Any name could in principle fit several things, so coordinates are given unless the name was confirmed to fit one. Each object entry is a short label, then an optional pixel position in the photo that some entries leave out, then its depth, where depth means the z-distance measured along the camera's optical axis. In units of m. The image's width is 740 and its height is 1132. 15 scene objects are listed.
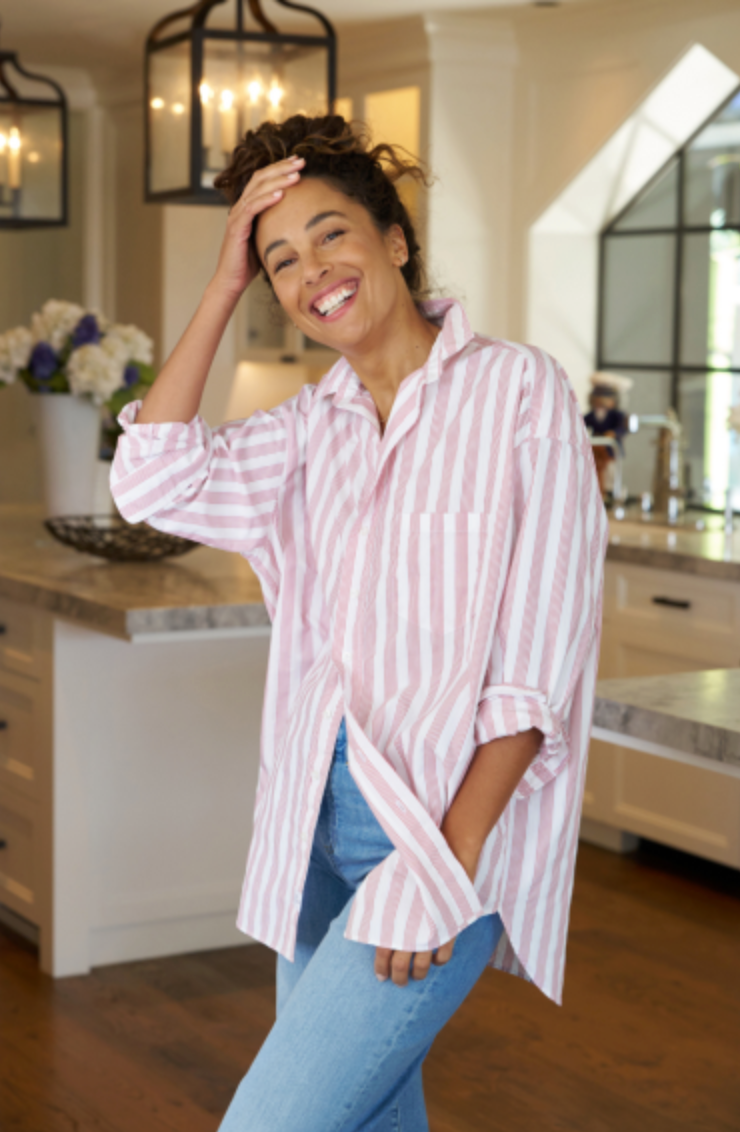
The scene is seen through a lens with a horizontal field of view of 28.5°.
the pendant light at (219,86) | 2.79
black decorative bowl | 3.45
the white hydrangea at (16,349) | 3.89
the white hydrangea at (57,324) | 3.88
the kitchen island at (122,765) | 3.17
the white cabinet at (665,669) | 3.81
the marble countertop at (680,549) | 3.84
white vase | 3.89
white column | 5.16
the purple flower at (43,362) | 3.85
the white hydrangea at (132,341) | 3.90
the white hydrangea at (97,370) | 3.80
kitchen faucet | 4.72
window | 4.86
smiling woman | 1.29
